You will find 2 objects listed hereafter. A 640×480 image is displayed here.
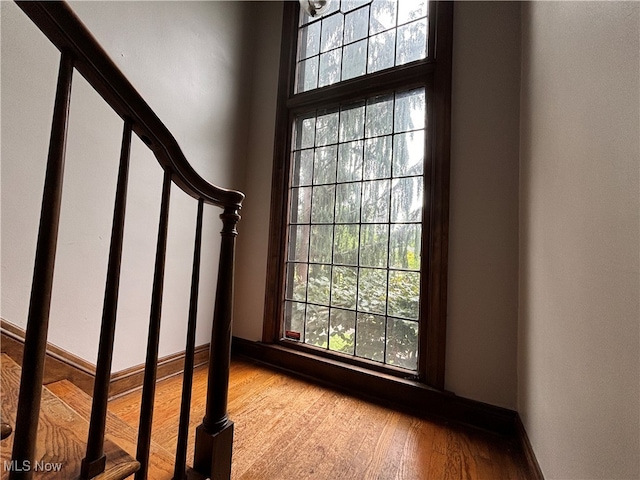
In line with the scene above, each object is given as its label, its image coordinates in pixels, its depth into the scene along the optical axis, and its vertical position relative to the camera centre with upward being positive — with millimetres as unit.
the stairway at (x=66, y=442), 610 -508
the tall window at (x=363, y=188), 1725 +505
